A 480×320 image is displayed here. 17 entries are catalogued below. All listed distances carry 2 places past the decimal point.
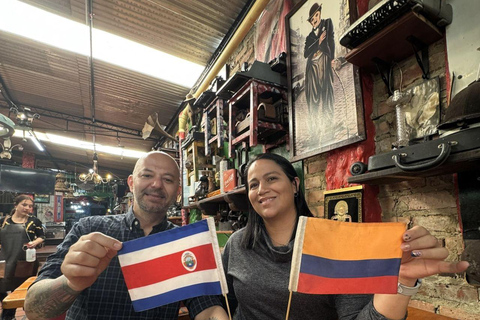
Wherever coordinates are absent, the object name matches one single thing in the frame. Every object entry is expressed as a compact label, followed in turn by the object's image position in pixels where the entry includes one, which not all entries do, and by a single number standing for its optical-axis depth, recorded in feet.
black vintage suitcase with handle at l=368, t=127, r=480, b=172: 3.75
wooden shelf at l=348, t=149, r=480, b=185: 3.76
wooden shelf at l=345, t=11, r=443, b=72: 4.80
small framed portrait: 6.11
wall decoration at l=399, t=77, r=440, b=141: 5.00
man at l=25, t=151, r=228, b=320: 3.64
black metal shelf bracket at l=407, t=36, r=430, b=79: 5.19
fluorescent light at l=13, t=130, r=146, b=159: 34.81
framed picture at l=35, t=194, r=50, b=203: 52.00
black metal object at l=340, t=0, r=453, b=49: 4.57
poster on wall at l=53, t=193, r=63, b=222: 53.60
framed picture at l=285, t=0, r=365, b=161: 6.51
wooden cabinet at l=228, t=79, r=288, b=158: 8.47
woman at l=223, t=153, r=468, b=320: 3.10
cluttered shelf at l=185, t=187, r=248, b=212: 9.42
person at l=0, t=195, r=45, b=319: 15.35
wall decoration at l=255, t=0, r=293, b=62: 9.48
